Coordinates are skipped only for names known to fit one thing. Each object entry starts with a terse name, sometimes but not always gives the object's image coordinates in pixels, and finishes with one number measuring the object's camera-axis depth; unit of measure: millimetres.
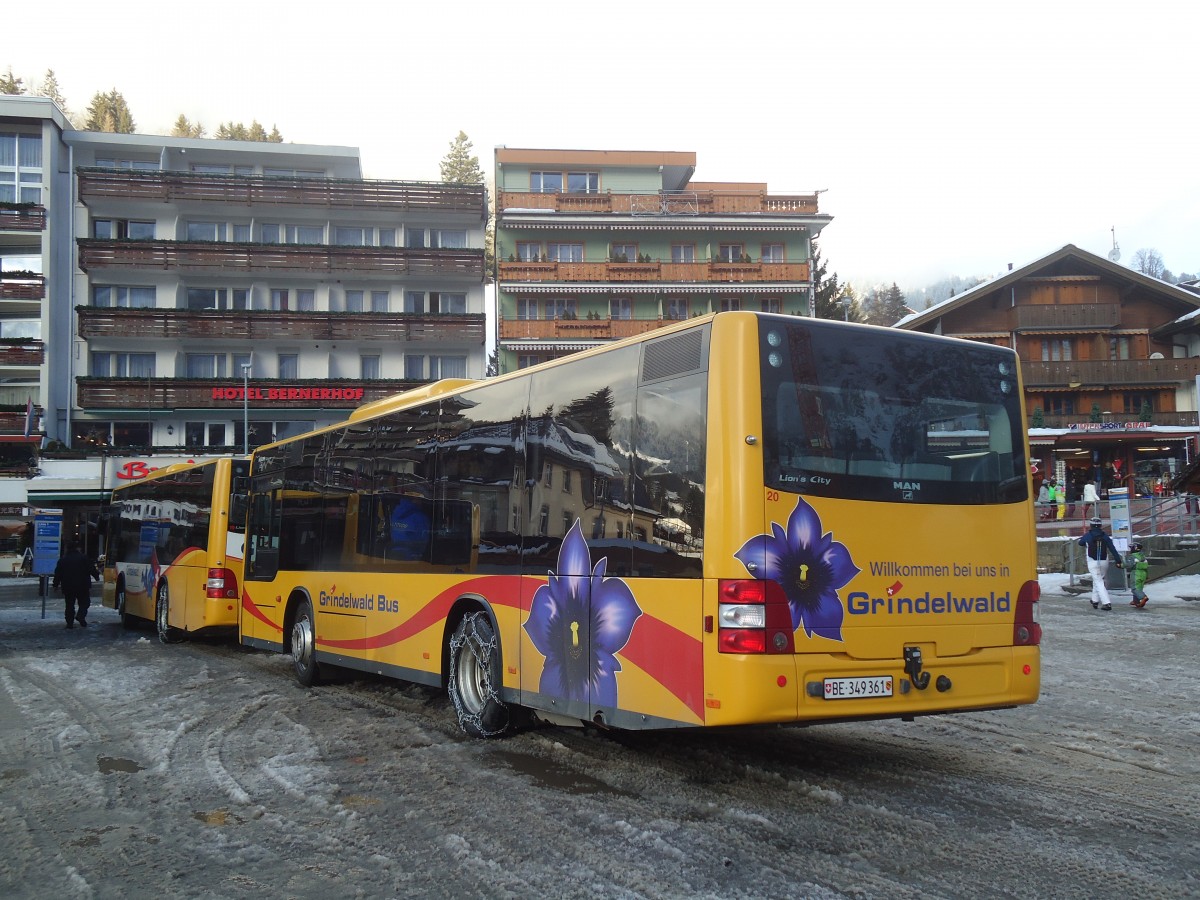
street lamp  45225
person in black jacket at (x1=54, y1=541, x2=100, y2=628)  21172
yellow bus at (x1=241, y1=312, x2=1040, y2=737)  6016
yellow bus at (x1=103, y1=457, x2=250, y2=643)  16172
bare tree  117562
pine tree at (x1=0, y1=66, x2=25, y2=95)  89475
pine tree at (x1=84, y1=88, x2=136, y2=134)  94375
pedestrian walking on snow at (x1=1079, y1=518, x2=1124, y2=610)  19453
